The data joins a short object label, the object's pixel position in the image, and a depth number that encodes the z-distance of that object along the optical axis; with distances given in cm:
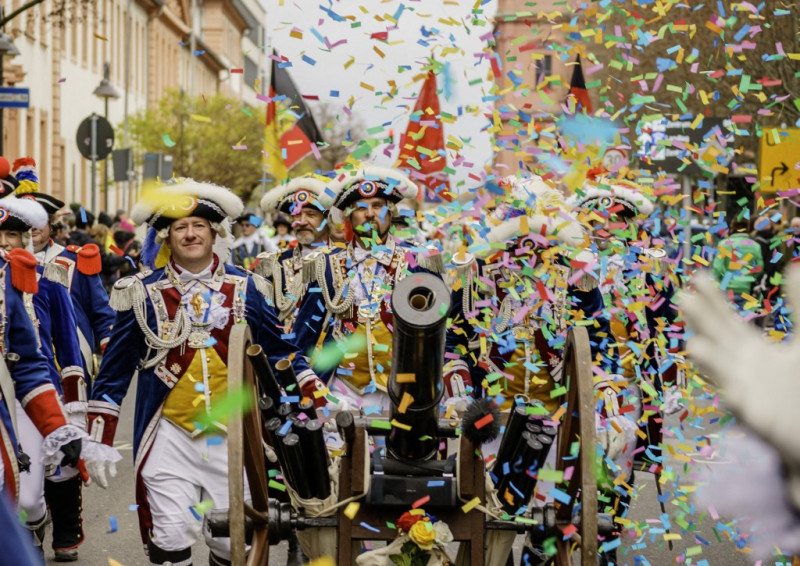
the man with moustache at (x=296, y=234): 985
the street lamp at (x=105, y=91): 2786
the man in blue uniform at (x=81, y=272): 875
